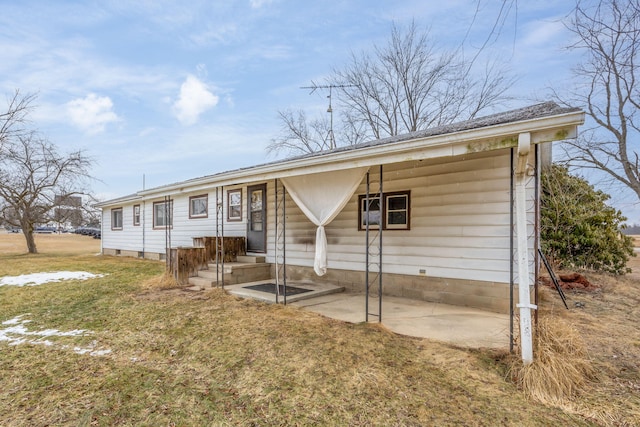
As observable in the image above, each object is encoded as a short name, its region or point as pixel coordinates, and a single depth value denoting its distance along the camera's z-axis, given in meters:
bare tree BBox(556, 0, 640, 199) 10.33
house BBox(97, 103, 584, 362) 3.49
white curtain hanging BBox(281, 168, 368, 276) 5.19
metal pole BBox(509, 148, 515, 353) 3.48
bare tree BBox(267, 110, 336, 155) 23.22
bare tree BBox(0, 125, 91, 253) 16.97
